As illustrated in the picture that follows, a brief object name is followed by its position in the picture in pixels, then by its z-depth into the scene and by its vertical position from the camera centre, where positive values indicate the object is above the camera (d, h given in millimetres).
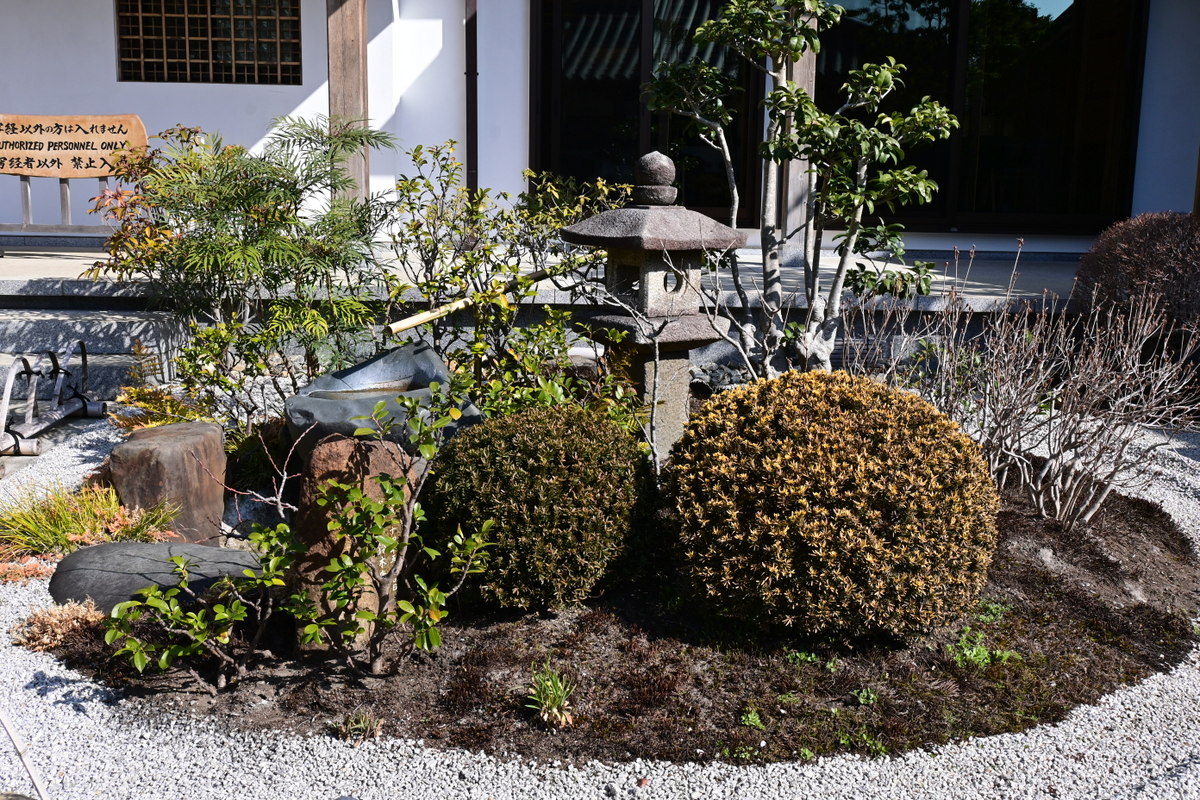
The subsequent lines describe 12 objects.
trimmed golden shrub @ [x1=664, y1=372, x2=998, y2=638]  3607 -1029
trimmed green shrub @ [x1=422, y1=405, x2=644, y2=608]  3824 -1055
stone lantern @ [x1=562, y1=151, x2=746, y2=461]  4652 -362
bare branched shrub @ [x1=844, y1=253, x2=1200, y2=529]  4680 -857
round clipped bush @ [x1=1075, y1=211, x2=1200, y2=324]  6547 -376
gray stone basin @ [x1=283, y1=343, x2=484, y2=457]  4734 -923
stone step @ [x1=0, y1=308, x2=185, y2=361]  7227 -989
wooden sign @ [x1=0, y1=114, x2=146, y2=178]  9203 +248
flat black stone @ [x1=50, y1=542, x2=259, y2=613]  4098 -1426
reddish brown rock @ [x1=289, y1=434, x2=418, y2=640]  3648 -973
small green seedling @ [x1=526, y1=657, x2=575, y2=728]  3342 -1491
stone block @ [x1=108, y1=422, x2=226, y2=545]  4797 -1243
